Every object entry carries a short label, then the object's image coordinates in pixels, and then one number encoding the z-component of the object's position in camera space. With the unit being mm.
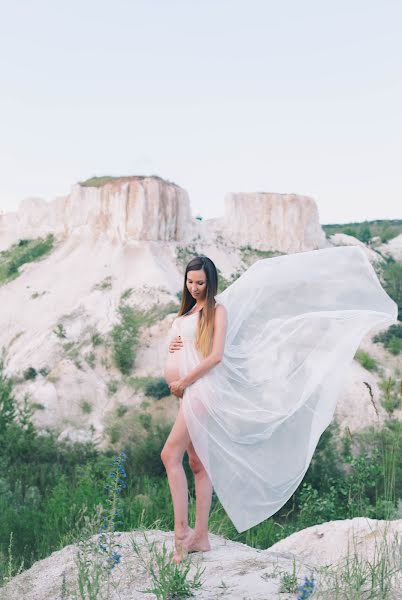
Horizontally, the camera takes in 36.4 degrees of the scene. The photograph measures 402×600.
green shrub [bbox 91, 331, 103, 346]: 20672
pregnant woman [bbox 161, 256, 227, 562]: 3529
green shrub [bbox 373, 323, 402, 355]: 21703
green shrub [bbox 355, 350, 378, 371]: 20109
